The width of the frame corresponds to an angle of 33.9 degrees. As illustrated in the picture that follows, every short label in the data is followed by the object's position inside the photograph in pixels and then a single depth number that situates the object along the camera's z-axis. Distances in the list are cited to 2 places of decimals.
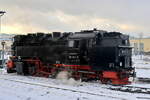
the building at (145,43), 123.29
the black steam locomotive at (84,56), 15.84
